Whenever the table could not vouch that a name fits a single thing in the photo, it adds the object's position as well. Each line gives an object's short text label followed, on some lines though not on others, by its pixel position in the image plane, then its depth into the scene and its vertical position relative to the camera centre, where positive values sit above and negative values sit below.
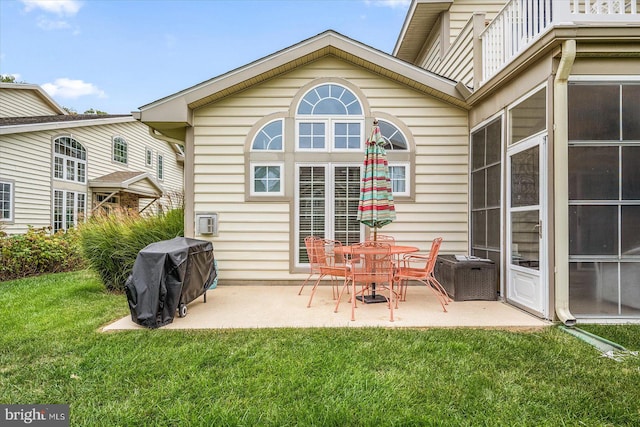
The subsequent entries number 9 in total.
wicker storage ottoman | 4.77 -0.83
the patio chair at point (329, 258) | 4.41 -0.58
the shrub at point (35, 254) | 7.02 -0.78
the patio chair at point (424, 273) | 4.36 -0.69
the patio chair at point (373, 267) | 4.07 -0.59
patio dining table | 4.14 -0.40
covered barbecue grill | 3.64 -0.70
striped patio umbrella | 4.42 +0.40
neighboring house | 9.70 +1.78
